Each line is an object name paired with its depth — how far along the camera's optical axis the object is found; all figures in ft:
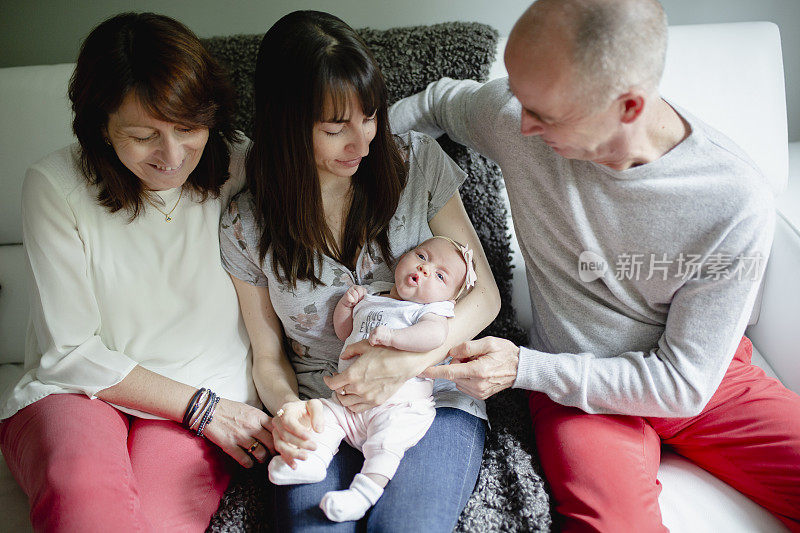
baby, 4.21
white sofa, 5.48
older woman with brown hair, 4.01
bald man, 3.72
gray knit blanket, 5.49
